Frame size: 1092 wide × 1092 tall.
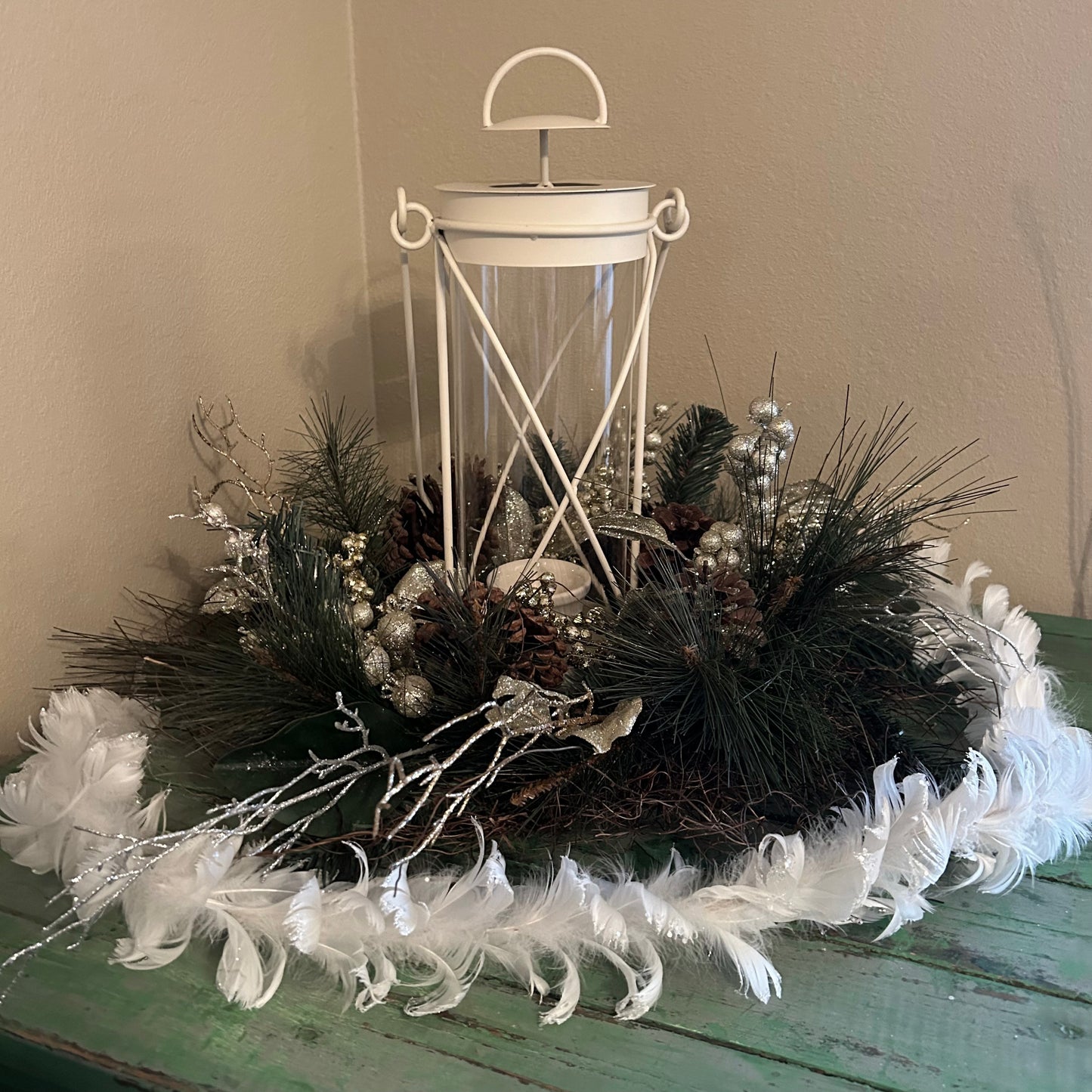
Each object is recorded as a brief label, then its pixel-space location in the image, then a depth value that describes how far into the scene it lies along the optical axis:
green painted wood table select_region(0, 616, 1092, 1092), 0.45
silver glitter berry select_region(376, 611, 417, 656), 0.64
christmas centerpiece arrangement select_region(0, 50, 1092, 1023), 0.52
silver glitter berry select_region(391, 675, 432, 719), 0.61
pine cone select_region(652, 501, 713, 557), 0.75
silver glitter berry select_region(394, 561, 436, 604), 0.67
